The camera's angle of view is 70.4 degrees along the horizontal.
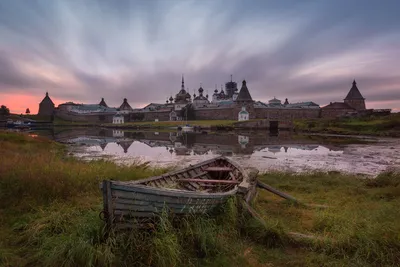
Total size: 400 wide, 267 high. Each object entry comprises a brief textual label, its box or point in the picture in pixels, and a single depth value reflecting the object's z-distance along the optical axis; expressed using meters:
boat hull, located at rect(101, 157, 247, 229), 4.13
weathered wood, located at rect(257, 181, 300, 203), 8.05
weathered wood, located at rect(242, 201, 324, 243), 5.25
